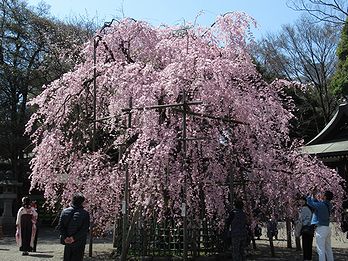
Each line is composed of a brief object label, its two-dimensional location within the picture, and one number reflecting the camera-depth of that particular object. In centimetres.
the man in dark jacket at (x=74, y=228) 809
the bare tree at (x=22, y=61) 2652
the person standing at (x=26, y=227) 1419
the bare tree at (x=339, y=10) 2716
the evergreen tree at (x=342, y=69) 2730
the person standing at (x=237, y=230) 973
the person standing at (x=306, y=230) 1116
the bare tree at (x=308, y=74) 3488
